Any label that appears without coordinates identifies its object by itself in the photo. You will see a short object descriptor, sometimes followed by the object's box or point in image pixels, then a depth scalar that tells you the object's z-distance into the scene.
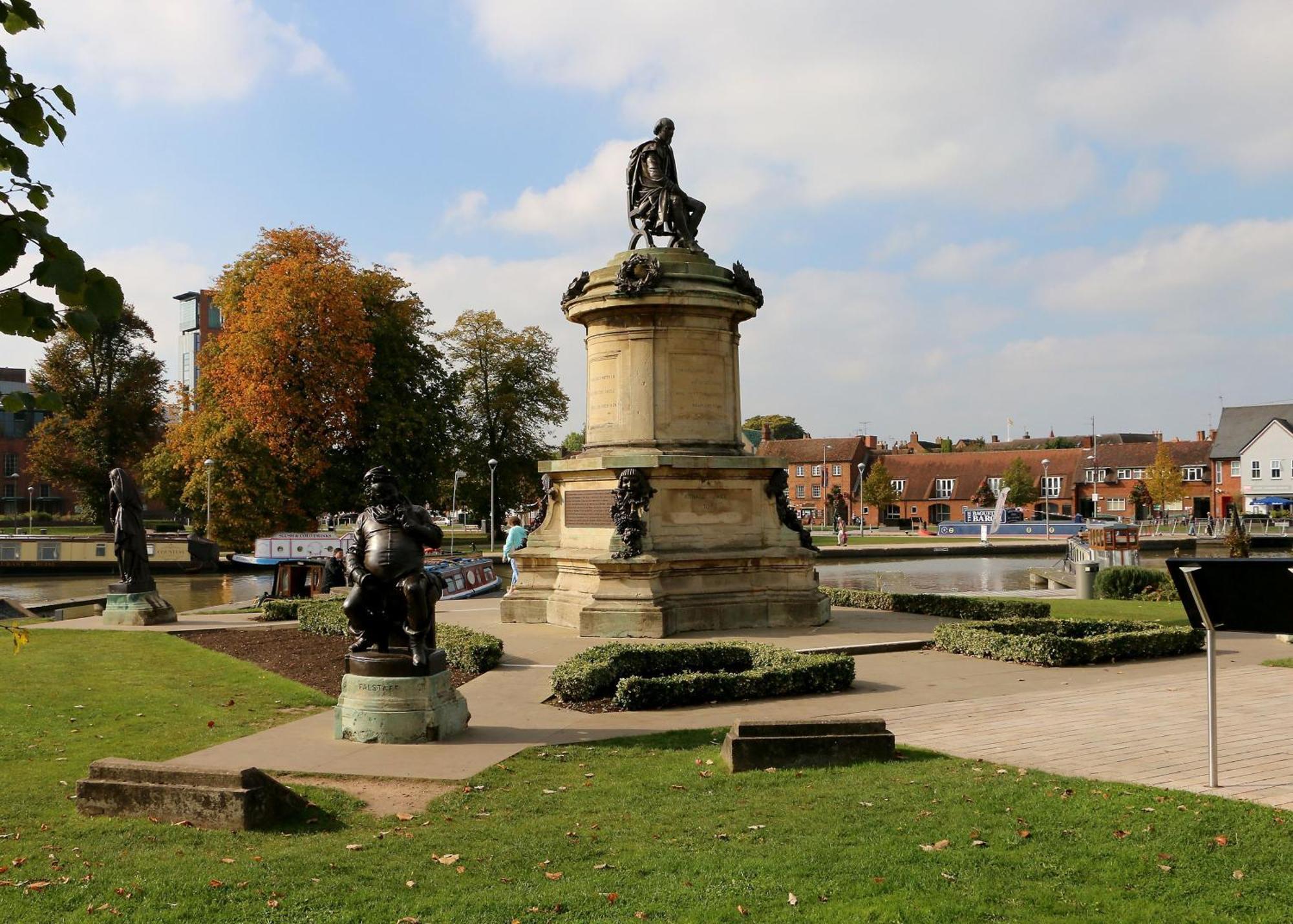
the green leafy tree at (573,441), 115.31
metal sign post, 7.64
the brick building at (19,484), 92.00
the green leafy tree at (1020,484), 93.69
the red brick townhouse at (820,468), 103.06
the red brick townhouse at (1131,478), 97.19
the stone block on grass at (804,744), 8.58
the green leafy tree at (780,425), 139.88
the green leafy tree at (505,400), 63.97
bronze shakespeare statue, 19.52
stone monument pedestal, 17.86
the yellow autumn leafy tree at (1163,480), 89.81
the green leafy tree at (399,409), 46.78
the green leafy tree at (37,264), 3.72
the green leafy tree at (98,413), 59.34
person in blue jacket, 24.06
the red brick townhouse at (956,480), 98.25
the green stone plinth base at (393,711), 9.91
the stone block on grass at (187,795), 7.02
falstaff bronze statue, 10.23
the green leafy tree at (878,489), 97.31
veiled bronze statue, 20.50
